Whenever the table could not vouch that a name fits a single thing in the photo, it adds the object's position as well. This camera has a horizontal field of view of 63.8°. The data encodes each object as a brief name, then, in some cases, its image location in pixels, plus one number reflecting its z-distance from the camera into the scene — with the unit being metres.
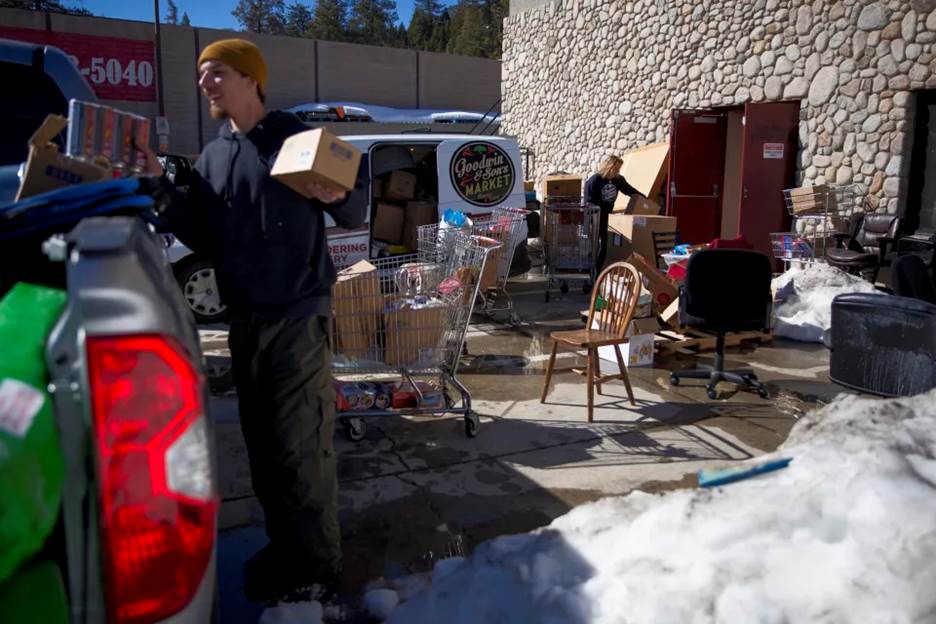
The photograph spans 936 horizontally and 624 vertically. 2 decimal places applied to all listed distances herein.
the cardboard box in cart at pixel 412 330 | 4.70
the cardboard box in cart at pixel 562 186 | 12.62
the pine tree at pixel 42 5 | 31.56
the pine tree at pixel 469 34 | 47.16
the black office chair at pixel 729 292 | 5.68
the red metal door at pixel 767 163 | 11.20
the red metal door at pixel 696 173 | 12.47
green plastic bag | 1.23
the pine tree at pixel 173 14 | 52.78
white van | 7.81
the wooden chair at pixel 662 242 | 10.02
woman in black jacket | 9.88
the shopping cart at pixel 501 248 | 7.94
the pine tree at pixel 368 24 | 51.22
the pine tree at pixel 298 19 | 51.94
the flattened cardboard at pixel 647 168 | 13.02
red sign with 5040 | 22.36
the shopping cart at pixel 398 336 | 4.66
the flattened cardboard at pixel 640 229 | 9.92
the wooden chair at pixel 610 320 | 5.17
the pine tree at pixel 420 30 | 55.72
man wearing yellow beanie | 2.70
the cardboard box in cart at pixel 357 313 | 4.64
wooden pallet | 7.06
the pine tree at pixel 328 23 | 50.44
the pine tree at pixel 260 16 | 52.78
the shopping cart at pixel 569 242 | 9.76
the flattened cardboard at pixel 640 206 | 11.19
